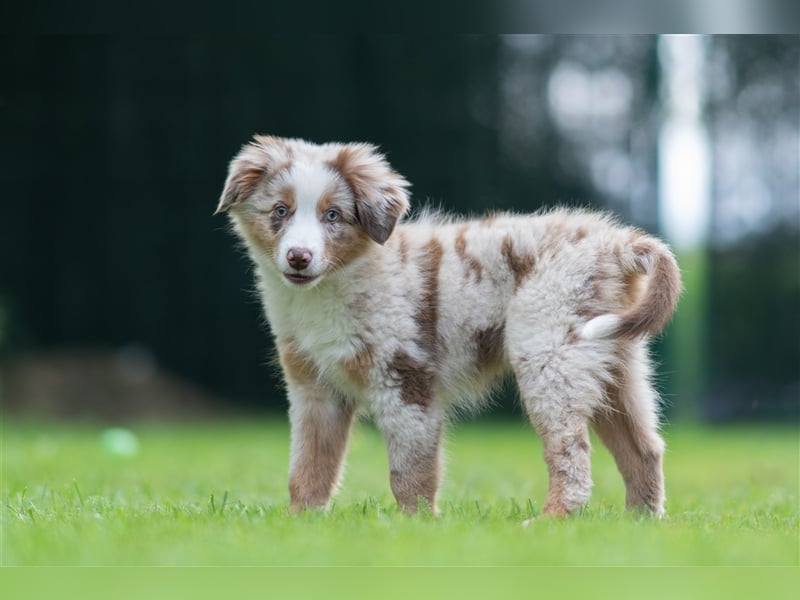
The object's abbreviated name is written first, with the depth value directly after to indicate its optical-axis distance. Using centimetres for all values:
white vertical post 1853
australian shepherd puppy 770
